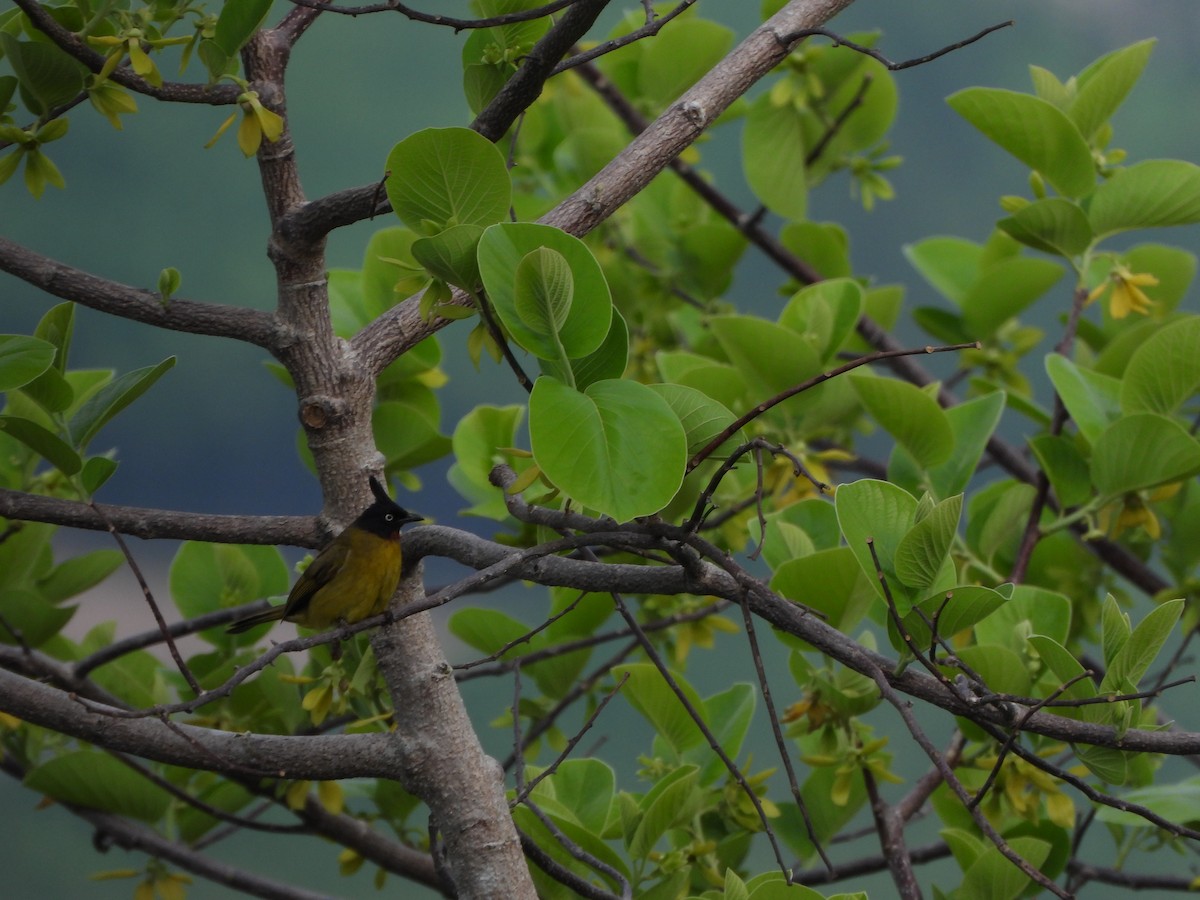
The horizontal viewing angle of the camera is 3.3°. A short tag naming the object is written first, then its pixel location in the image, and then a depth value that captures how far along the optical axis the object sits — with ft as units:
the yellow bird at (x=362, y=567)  47.11
